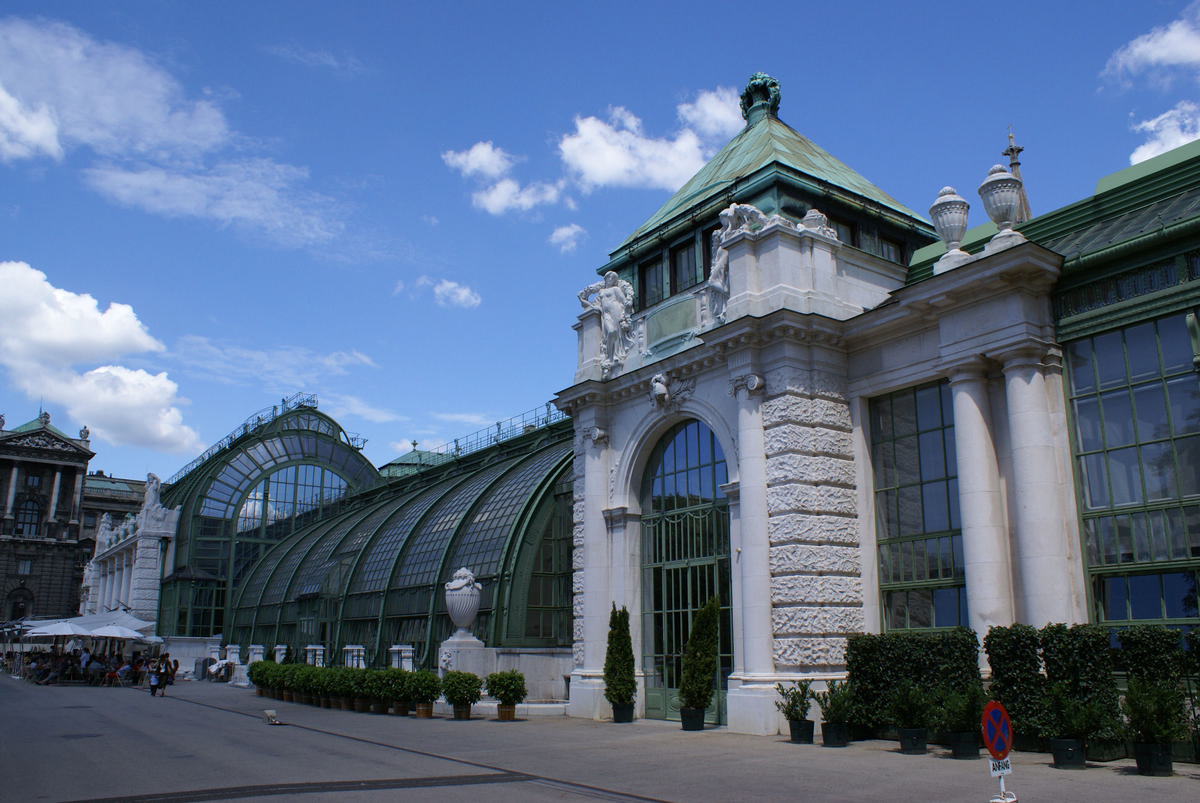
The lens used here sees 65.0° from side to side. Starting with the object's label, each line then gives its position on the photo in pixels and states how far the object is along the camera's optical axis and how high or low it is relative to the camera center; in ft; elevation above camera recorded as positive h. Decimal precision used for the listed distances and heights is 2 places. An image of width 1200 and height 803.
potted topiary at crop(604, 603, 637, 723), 76.18 -3.22
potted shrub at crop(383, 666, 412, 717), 84.48 -4.95
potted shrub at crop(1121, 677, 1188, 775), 41.29 -4.14
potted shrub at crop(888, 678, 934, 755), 51.62 -4.66
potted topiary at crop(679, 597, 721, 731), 68.03 -2.78
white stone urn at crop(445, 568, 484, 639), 93.61 +2.95
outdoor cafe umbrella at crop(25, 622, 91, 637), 138.10 +0.39
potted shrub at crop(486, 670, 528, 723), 79.51 -5.03
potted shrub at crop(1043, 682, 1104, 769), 44.19 -4.72
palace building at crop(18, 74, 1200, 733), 54.39 +13.44
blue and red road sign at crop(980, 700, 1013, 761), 30.94 -3.26
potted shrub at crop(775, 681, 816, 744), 58.49 -5.04
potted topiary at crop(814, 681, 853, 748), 56.24 -5.03
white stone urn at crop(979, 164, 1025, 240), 61.62 +27.81
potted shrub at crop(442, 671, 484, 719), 80.02 -4.91
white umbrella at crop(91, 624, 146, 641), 138.21 +0.08
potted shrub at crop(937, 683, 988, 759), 49.01 -4.59
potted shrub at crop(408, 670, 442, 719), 82.28 -5.00
